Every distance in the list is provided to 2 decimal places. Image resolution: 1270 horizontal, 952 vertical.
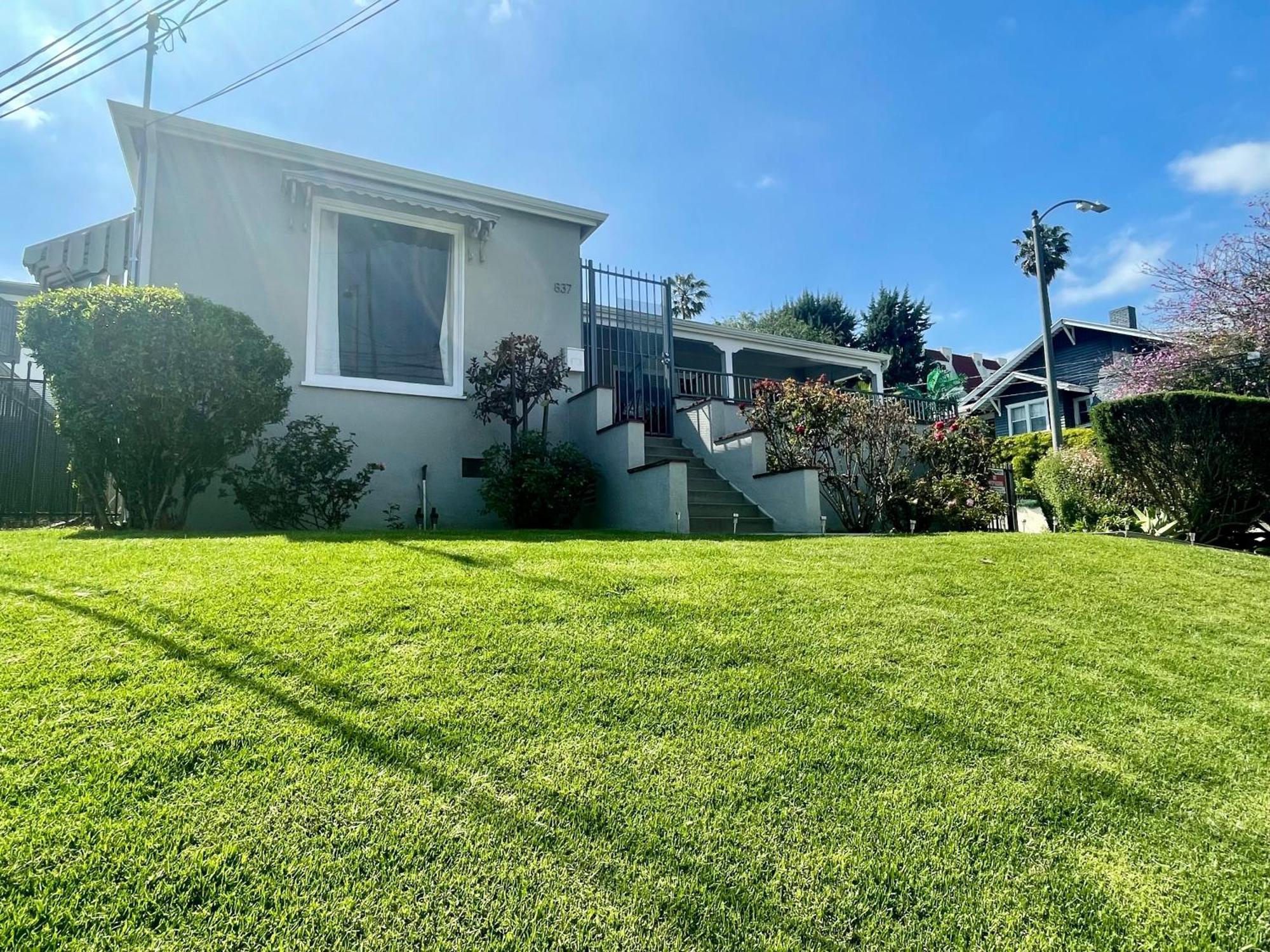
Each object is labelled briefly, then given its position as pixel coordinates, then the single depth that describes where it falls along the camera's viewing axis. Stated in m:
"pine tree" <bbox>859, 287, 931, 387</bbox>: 36.44
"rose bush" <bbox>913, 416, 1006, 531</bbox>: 8.74
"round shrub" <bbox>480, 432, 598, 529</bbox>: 7.87
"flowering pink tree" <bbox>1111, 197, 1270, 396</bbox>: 14.48
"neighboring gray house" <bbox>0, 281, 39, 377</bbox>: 11.63
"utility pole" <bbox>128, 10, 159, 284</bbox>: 7.62
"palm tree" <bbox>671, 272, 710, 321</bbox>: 39.66
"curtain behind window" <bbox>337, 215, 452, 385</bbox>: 8.82
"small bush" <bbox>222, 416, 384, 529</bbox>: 6.91
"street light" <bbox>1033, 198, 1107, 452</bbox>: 13.15
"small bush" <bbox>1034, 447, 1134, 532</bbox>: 8.35
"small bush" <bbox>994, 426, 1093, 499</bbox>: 10.00
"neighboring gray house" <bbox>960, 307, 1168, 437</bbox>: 23.40
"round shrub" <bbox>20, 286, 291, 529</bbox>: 5.77
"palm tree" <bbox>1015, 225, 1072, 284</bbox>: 28.62
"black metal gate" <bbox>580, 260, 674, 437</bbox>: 10.74
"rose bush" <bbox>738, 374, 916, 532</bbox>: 8.55
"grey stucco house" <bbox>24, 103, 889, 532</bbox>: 7.88
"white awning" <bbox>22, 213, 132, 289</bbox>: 8.94
